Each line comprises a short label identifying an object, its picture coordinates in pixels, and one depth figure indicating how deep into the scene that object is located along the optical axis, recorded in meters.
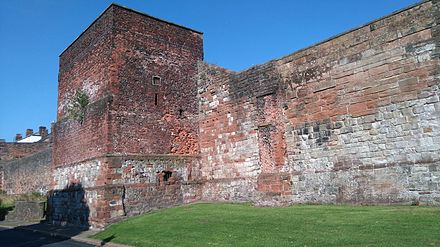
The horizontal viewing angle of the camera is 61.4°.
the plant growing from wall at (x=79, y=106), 16.48
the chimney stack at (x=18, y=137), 56.07
